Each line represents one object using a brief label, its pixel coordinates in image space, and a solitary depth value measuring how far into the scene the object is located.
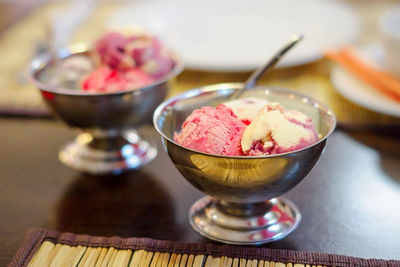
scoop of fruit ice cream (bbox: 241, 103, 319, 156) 0.54
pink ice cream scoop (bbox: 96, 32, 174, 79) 0.77
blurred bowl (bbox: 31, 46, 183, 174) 0.72
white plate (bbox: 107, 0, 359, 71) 1.08
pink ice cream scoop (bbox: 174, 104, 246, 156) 0.55
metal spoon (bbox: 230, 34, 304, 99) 0.67
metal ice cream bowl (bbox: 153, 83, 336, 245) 0.53
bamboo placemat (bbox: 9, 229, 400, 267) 0.54
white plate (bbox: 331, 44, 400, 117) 0.80
